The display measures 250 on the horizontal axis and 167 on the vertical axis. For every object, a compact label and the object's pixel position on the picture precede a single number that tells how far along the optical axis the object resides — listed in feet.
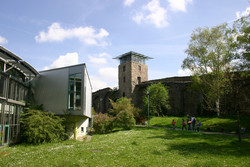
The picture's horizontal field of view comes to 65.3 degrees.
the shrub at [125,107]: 106.63
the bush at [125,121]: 80.94
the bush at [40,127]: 55.88
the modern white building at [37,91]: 51.39
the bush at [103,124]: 83.46
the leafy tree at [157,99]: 114.01
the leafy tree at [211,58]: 82.09
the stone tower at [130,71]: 145.28
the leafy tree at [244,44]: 58.95
